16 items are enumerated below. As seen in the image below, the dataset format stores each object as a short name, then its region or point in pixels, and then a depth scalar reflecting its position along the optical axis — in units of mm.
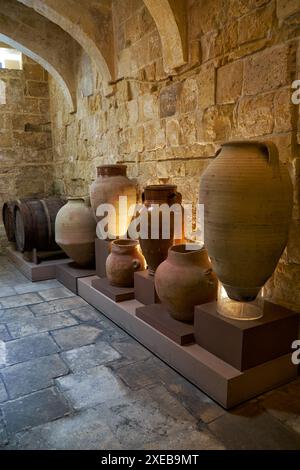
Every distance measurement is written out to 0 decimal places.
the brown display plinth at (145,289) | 2342
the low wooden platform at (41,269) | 3549
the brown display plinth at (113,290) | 2533
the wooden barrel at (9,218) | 4055
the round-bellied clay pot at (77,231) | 3256
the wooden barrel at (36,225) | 3639
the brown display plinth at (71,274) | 3168
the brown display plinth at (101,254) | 2954
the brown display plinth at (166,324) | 1892
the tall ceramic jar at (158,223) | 2301
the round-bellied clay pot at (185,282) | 1940
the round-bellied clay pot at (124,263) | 2627
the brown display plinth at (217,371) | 1599
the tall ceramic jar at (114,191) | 2898
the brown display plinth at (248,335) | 1616
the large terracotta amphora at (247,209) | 1528
